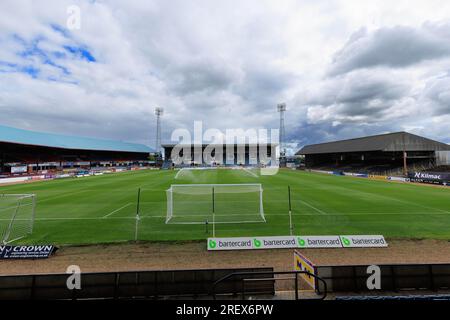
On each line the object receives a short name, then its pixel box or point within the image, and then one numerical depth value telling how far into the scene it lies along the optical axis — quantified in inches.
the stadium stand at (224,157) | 3939.0
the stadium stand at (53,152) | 1984.5
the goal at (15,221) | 474.0
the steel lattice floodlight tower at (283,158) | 3978.8
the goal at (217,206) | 608.2
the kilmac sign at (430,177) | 1347.6
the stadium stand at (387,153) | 1838.1
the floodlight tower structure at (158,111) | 3552.2
